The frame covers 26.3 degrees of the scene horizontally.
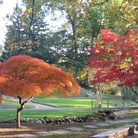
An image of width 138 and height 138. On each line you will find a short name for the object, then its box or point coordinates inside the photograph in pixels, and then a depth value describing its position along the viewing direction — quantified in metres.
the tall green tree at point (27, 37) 35.75
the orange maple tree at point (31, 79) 9.74
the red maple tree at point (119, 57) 14.09
